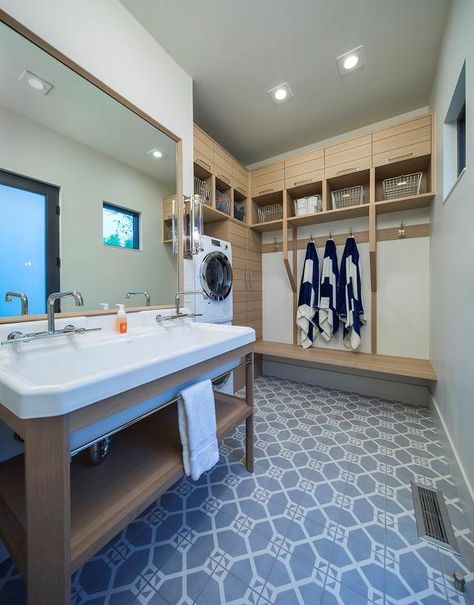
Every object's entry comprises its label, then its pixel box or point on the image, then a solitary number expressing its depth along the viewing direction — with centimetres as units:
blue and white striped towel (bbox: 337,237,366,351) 268
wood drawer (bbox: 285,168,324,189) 262
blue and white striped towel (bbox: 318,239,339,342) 282
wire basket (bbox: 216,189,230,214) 263
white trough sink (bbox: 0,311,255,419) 59
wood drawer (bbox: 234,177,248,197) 280
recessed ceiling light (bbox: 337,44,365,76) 187
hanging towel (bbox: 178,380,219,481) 103
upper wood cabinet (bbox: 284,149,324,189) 263
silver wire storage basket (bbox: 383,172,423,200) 238
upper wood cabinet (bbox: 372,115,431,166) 217
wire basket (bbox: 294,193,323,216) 276
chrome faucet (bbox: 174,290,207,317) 181
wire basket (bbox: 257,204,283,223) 316
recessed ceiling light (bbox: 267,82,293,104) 218
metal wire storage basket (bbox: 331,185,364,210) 264
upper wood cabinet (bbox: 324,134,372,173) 240
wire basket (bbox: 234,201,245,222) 297
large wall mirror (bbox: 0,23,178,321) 111
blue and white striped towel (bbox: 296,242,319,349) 292
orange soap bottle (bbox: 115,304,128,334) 141
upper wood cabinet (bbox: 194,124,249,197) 223
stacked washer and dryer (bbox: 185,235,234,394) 215
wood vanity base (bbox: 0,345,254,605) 61
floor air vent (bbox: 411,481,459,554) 111
